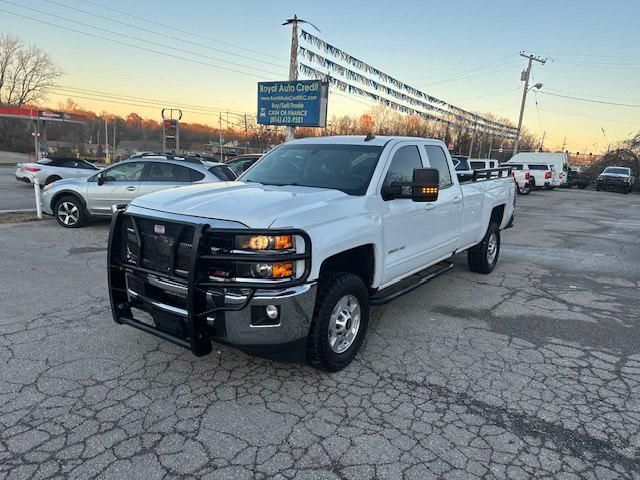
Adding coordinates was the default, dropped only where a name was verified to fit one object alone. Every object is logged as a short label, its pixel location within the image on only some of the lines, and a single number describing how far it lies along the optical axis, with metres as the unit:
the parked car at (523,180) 25.30
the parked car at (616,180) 32.34
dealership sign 18.83
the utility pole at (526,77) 40.22
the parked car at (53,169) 15.66
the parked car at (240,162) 14.20
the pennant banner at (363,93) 19.00
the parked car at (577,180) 35.19
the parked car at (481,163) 17.64
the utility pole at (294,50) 18.12
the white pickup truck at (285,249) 2.96
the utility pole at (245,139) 75.41
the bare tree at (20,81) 74.25
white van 30.32
